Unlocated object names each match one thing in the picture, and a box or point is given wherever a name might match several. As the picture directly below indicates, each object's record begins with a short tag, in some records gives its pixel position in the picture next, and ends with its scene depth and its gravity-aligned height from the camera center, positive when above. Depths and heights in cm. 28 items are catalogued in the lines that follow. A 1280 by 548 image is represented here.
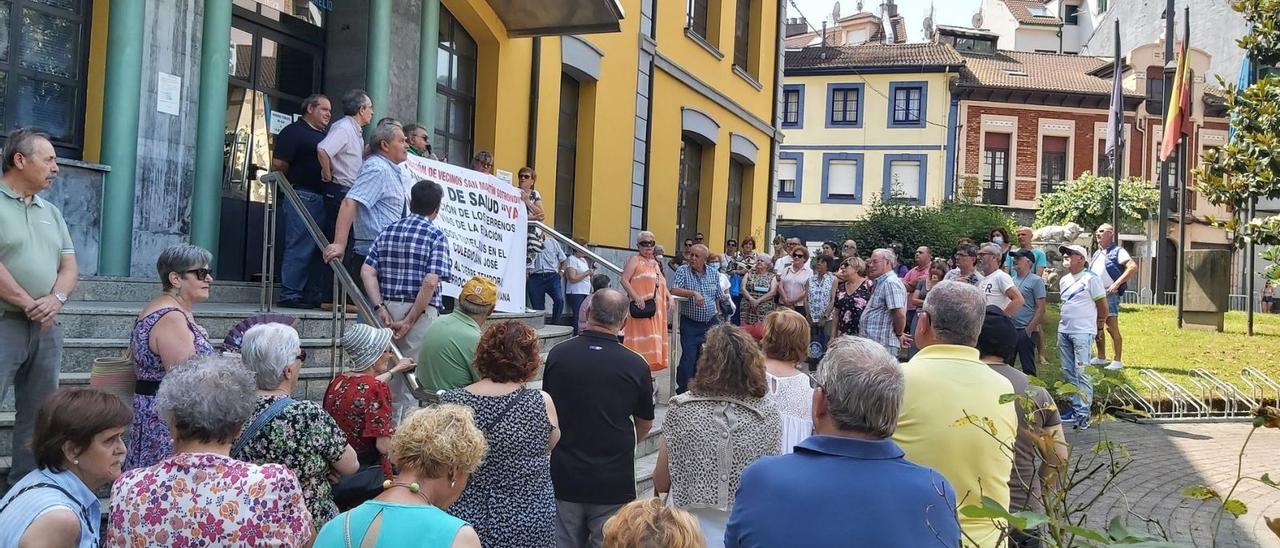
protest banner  816 +47
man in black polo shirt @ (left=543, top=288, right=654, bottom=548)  475 -60
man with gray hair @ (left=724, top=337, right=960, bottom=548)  264 -45
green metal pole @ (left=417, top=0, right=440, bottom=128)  1057 +216
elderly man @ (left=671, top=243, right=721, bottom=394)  1073 -9
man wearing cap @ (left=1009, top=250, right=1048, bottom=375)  1102 +7
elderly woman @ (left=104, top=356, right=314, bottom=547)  304 -60
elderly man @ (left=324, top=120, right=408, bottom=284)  707 +57
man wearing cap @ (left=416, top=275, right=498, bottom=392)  521 -28
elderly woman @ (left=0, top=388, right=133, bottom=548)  290 -57
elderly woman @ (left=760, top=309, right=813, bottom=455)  479 -32
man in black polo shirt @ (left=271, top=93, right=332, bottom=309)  767 +63
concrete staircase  604 -33
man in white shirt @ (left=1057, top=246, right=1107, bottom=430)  1098 +1
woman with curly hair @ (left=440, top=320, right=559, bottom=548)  426 -63
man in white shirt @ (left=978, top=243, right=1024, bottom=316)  1048 +24
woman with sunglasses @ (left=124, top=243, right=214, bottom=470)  442 -34
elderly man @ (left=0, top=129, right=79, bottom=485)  491 -10
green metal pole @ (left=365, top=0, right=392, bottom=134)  985 +206
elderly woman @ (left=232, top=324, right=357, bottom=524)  361 -51
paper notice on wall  802 +130
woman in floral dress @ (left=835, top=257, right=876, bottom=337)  1092 +8
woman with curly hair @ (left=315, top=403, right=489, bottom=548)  297 -60
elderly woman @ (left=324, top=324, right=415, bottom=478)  422 -51
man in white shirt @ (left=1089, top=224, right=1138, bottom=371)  1263 +56
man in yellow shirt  373 -35
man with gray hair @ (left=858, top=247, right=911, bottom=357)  988 -5
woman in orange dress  934 -14
